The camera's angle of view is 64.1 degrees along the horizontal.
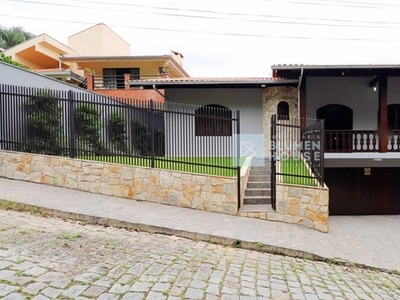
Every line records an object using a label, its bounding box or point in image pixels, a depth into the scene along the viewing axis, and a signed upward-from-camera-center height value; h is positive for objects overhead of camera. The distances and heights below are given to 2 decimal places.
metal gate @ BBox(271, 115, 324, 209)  7.71 -0.42
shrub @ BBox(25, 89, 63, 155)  8.23 +0.52
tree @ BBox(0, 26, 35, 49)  32.78 +11.27
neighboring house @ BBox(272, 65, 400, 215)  10.80 +0.58
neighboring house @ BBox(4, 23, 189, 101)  19.70 +5.52
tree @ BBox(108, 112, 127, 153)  8.00 +0.29
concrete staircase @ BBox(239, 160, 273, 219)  7.44 -1.38
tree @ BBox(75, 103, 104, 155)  8.12 +0.43
